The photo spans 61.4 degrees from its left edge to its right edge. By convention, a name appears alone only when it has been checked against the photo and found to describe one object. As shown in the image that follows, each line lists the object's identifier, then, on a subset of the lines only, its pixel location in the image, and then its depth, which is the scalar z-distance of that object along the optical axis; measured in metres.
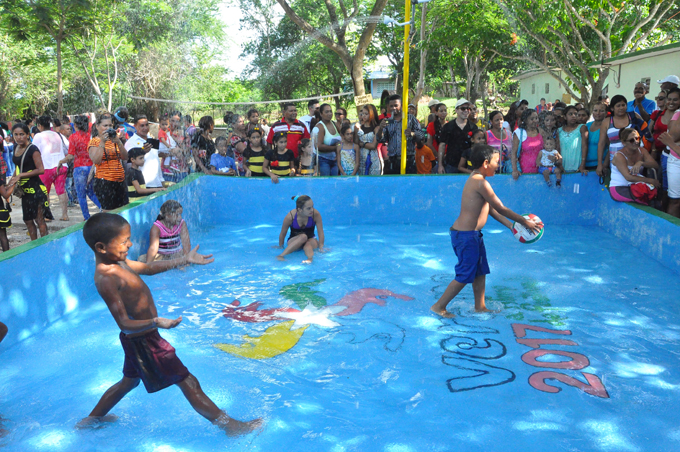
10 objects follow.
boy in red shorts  3.16
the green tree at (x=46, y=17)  19.03
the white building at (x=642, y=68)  16.83
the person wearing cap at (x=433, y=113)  10.03
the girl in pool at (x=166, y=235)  6.82
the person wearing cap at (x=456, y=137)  9.12
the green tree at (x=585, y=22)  13.81
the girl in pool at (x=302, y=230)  7.55
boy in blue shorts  5.13
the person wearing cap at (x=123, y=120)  9.19
